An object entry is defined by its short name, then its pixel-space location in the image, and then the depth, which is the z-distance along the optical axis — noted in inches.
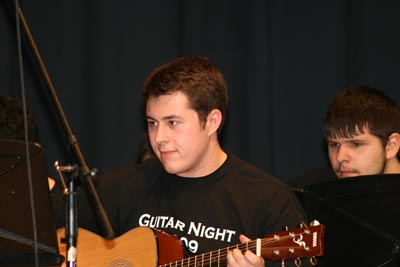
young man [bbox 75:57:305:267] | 203.6
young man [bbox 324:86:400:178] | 250.2
